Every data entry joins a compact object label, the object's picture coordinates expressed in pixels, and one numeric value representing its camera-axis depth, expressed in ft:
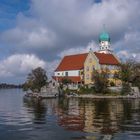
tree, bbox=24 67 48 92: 252.05
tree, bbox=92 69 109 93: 211.38
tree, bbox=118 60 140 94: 213.58
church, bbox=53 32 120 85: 243.04
